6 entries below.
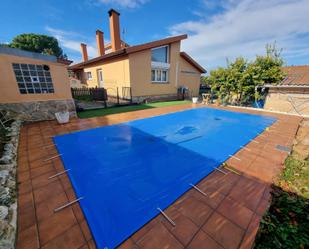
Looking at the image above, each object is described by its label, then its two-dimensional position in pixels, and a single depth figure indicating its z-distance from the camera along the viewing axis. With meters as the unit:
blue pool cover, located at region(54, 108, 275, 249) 1.88
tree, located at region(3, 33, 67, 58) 28.14
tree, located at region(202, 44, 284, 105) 9.62
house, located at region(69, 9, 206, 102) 10.43
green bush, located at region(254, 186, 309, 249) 1.54
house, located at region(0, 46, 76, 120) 5.04
